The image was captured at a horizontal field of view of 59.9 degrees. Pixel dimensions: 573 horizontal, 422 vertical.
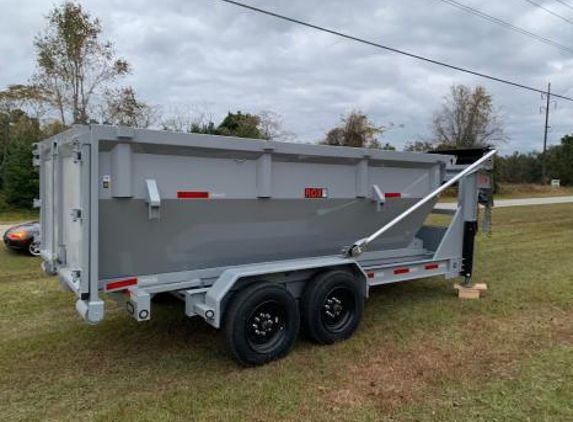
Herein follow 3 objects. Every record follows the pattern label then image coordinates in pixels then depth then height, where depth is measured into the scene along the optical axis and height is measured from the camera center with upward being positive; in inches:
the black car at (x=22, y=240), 382.0 -59.1
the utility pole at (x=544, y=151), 1956.0 +115.5
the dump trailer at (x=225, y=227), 155.9 -21.3
